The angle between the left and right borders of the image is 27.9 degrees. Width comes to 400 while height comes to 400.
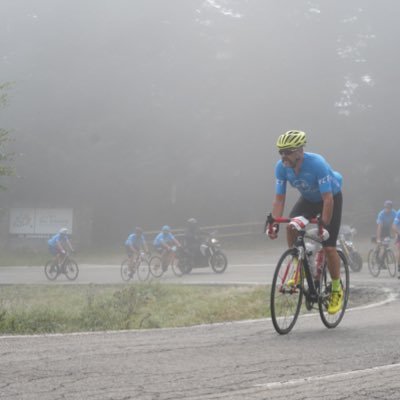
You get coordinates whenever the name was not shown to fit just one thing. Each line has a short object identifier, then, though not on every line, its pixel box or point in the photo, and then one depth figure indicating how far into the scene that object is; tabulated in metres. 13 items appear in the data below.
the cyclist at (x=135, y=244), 24.05
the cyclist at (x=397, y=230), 17.39
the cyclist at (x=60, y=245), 24.53
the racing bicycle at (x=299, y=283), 7.39
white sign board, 39.62
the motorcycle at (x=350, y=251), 20.80
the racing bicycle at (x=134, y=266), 23.42
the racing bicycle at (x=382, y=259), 19.67
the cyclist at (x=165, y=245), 24.06
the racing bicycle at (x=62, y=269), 24.09
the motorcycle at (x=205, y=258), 24.59
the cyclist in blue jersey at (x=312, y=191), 7.45
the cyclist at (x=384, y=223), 19.42
